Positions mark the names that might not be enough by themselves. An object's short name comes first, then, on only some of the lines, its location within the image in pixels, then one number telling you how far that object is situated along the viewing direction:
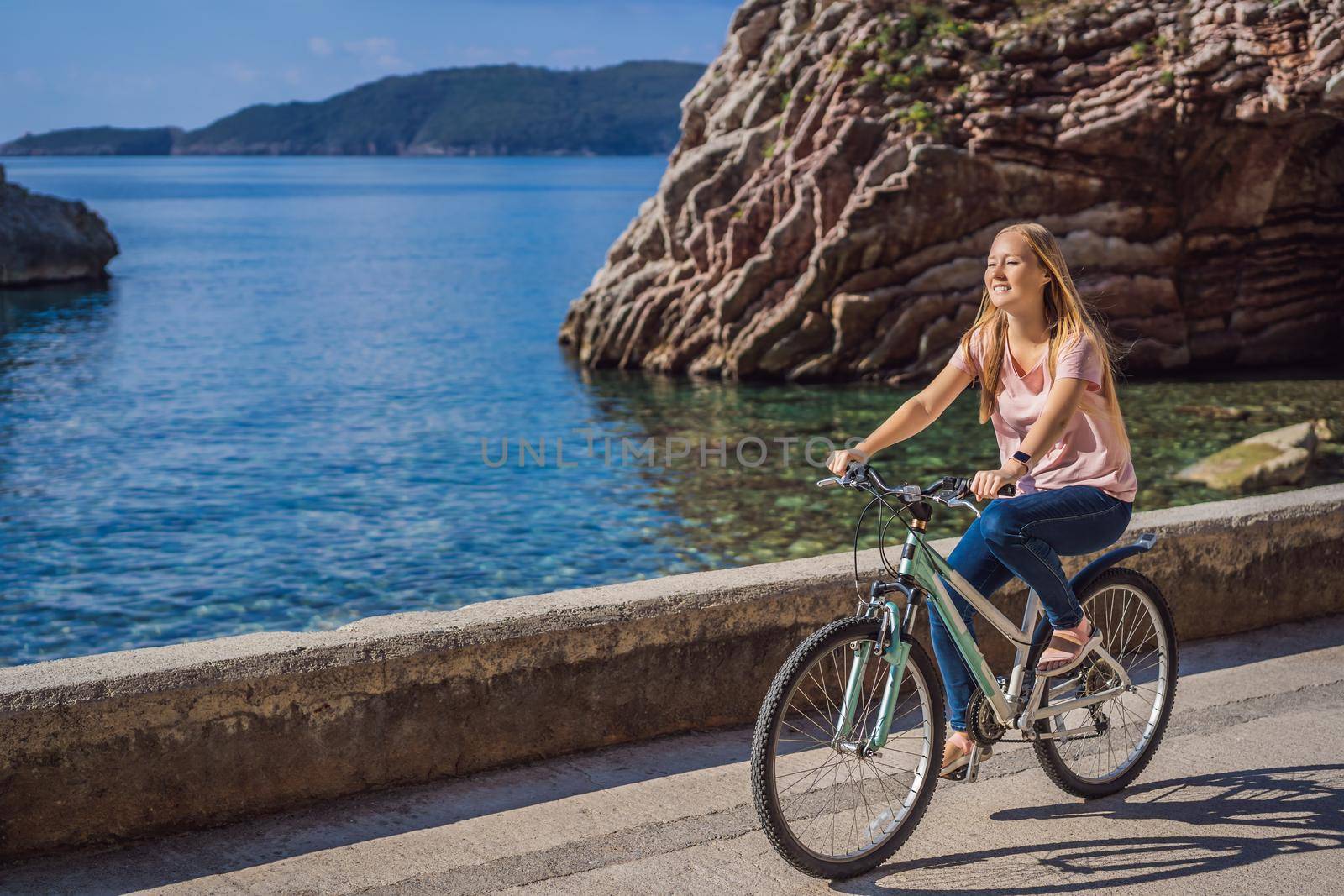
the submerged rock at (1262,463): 16.56
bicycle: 4.01
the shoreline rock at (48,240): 50.81
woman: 4.22
